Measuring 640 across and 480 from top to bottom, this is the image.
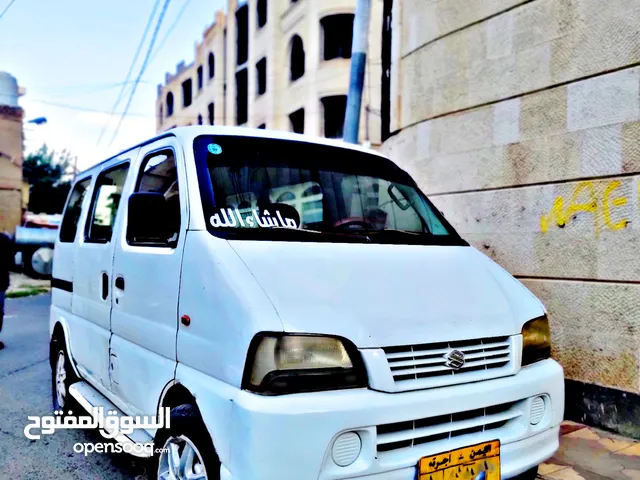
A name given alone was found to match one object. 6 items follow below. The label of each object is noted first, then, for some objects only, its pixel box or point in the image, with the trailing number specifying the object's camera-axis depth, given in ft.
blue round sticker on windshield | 9.57
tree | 126.11
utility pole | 21.83
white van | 6.65
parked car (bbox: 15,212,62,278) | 58.08
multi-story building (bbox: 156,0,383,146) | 57.11
